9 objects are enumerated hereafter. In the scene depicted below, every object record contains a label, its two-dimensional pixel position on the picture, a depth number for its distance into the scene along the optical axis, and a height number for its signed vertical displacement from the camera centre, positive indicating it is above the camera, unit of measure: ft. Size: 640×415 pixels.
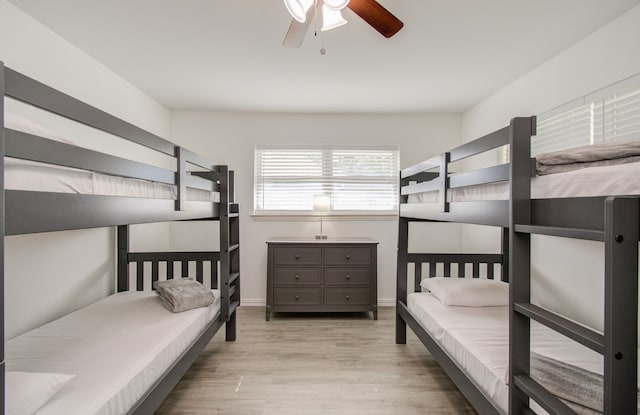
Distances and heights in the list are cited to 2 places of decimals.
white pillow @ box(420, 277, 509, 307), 7.65 -1.97
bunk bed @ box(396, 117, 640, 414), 2.63 -1.06
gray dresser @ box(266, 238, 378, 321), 11.73 -2.37
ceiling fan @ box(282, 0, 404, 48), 4.77 +3.12
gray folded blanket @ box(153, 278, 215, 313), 7.34 -2.02
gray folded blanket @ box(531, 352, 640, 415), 3.47 -2.09
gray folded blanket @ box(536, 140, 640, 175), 3.38 +0.60
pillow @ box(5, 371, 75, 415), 3.28 -1.96
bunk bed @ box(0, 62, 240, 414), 3.07 -0.18
